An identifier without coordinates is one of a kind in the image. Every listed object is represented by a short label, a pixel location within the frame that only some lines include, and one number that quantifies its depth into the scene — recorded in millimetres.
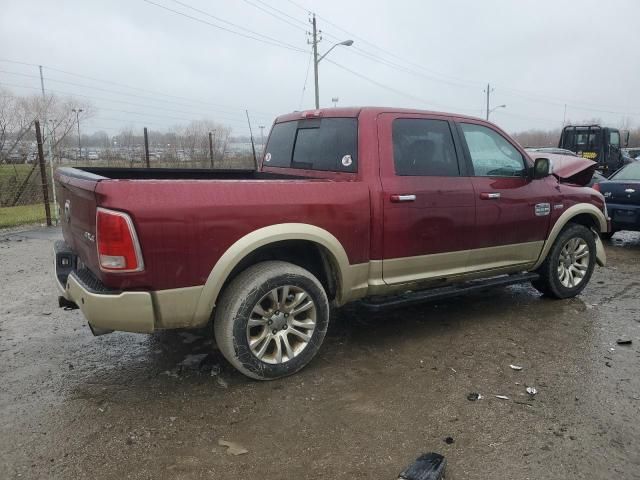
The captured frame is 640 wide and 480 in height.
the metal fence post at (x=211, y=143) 14205
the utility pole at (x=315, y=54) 27256
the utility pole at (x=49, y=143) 10420
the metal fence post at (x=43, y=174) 9867
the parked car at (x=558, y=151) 16156
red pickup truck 3039
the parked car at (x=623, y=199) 8234
